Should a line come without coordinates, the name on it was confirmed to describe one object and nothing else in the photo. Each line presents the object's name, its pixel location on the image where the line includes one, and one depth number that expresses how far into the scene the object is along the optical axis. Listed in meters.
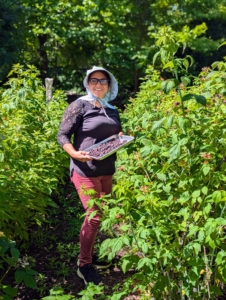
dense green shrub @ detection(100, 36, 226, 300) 2.02
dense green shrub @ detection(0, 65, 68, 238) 2.88
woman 2.85
